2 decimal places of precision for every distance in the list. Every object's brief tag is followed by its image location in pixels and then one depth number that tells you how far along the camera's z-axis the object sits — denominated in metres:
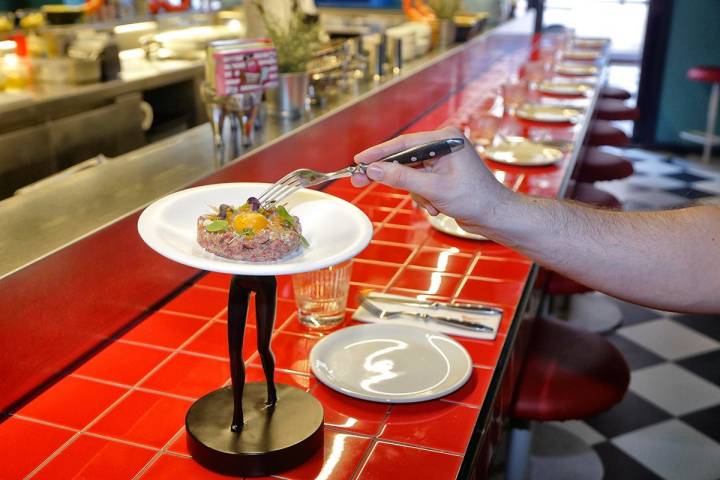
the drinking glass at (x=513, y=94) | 3.68
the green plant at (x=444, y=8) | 4.52
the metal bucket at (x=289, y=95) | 2.45
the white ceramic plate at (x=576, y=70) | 4.92
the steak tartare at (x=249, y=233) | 1.03
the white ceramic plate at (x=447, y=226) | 2.08
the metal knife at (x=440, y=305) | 1.63
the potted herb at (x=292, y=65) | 2.46
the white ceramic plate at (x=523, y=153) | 2.79
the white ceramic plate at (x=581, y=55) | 5.61
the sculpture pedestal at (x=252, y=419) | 1.09
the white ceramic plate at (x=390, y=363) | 1.32
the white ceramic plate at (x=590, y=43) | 6.23
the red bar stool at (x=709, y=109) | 6.73
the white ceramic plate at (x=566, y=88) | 4.25
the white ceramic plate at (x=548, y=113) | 3.57
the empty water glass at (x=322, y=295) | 1.54
